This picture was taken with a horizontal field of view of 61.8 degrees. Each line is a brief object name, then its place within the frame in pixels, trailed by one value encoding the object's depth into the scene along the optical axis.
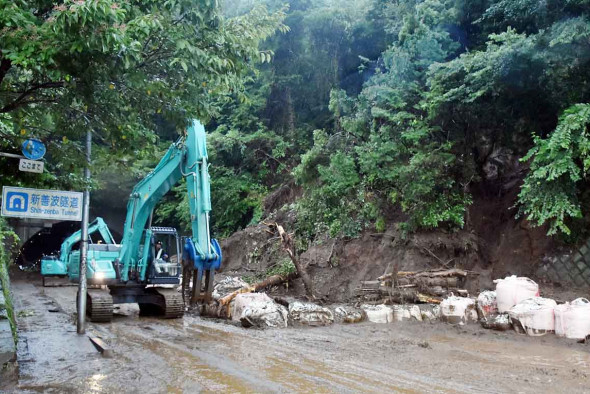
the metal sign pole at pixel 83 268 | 9.19
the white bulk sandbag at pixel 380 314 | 11.36
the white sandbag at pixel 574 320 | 8.84
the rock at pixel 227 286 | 14.98
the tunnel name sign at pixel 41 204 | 7.06
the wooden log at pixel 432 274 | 13.15
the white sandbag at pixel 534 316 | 9.29
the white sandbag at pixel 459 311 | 10.83
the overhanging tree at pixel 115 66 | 4.69
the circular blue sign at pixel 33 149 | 6.79
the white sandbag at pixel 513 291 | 10.21
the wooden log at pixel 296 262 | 14.06
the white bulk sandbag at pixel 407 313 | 11.31
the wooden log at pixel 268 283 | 13.40
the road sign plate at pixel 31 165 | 6.92
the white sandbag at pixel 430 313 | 11.28
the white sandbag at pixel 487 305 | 10.71
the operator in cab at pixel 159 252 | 12.67
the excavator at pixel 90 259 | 12.85
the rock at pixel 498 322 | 9.92
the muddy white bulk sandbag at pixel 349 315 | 11.40
